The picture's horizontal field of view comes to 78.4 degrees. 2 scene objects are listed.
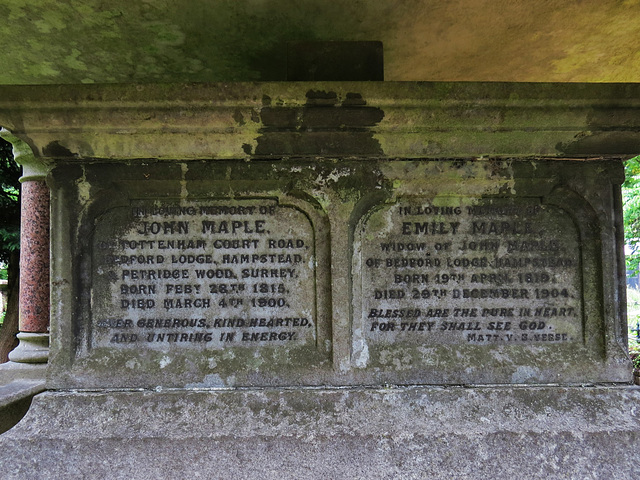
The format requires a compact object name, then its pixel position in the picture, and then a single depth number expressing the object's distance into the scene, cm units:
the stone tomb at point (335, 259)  174
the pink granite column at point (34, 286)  241
